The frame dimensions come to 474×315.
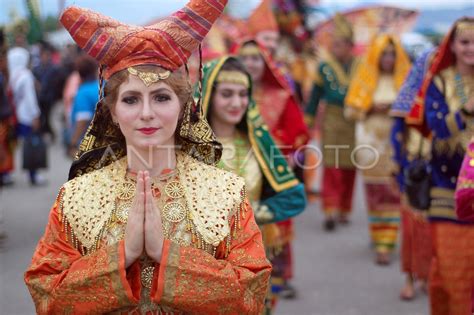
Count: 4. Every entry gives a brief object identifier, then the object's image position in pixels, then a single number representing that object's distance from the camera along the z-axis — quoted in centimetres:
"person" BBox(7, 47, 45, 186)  1481
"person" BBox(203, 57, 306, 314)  697
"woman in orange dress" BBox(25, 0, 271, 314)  411
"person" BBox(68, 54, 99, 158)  1123
